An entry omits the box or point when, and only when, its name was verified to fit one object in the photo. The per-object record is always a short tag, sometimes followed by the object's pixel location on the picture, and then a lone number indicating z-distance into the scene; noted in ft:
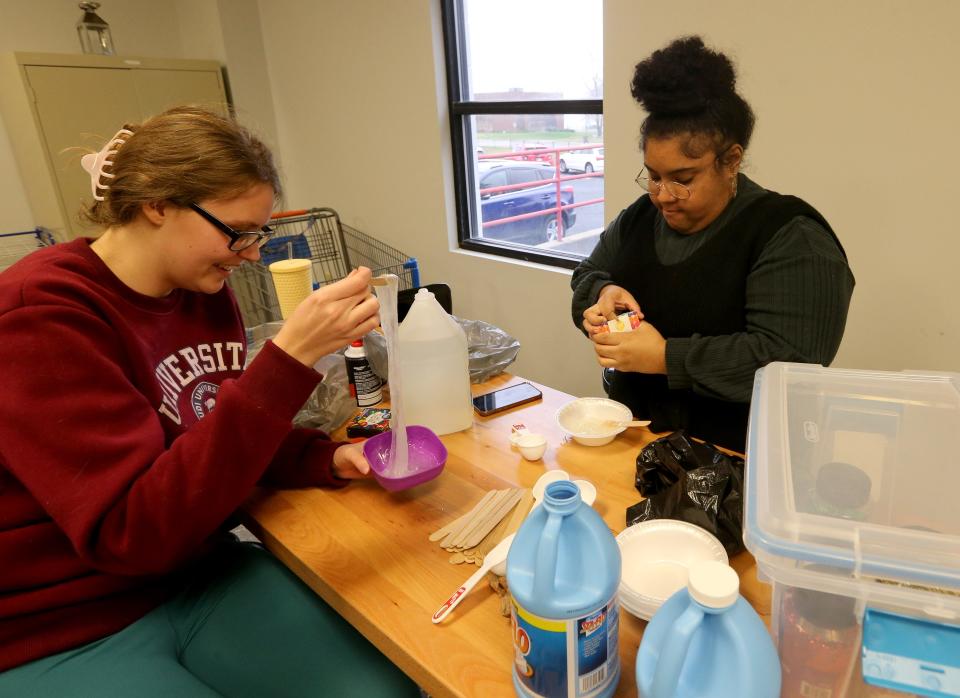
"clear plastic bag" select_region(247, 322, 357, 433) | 4.41
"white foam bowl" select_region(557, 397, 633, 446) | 3.80
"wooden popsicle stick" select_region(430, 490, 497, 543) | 3.08
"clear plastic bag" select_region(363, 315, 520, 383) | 4.89
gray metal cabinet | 9.37
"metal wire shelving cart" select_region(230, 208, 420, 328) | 9.16
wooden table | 2.35
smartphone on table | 4.43
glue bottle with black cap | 4.66
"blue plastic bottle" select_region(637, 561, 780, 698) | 1.53
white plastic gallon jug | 4.01
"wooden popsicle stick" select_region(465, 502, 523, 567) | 2.90
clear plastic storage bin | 1.57
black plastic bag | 2.78
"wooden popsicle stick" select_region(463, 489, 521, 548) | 2.99
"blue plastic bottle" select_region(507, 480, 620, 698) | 1.83
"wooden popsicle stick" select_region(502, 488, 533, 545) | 3.05
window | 8.01
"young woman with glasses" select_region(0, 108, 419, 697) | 2.66
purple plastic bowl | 3.37
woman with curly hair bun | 3.98
